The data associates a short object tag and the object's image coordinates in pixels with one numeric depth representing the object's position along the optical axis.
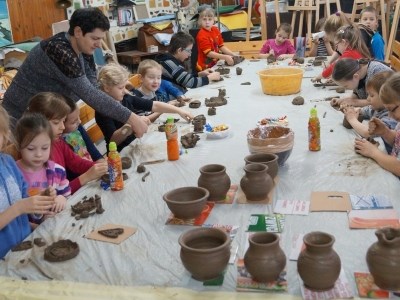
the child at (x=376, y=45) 5.06
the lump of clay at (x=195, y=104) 3.88
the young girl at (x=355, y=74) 3.43
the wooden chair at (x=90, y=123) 3.68
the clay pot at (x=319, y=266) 1.34
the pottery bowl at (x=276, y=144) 2.36
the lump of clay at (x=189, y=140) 2.87
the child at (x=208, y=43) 6.34
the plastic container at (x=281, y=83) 4.02
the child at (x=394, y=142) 2.27
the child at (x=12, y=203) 1.89
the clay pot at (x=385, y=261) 1.31
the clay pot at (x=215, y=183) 2.02
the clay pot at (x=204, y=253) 1.42
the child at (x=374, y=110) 2.84
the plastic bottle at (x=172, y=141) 2.65
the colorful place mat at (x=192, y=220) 1.87
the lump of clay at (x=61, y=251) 1.65
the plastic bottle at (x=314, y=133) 2.59
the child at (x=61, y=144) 2.41
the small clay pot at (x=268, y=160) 2.17
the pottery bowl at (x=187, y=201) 1.84
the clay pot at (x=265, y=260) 1.40
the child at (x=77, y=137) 2.81
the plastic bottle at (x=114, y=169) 2.25
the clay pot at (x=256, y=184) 1.99
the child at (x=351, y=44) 4.25
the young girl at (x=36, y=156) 2.24
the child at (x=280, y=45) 6.30
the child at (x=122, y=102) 3.34
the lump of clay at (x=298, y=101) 3.69
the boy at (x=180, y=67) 4.76
